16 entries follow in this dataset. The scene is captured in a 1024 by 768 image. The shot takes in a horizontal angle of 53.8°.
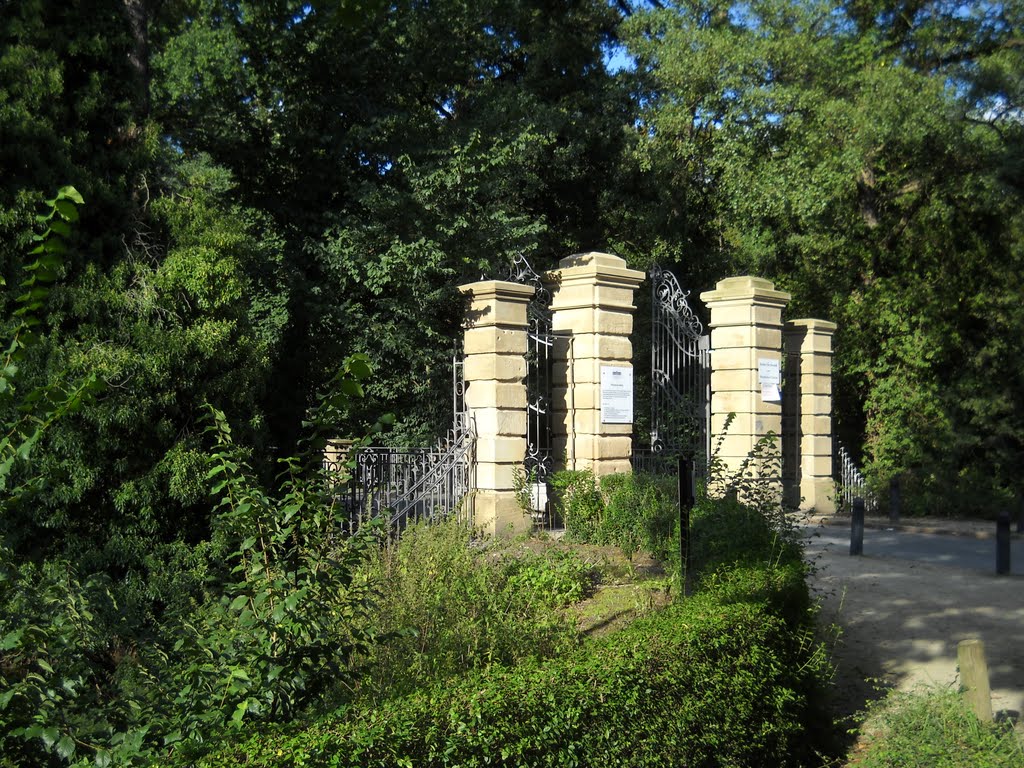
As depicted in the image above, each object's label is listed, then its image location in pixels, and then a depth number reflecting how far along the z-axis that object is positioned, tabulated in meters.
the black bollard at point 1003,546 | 11.02
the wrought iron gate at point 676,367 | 14.17
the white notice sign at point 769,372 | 14.71
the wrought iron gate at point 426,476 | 10.65
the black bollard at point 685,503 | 6.44
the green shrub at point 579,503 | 10.54
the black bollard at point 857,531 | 12.16
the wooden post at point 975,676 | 5.69
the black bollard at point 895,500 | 16.88
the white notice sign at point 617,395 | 12.16
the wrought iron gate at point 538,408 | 11.92
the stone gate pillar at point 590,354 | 12.11
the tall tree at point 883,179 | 19.17
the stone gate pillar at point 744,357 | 14.58
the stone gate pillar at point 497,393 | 10.94
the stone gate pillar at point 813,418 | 16.81
